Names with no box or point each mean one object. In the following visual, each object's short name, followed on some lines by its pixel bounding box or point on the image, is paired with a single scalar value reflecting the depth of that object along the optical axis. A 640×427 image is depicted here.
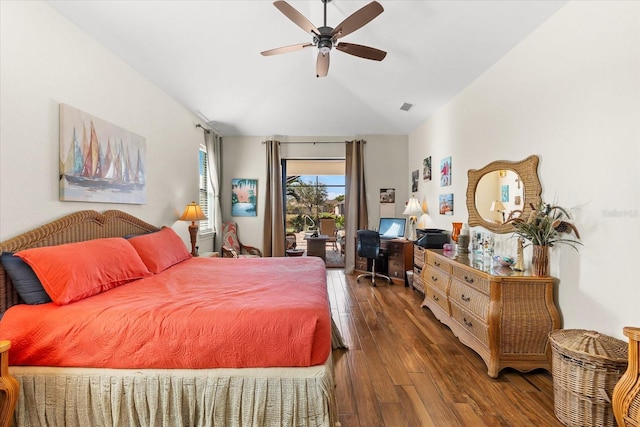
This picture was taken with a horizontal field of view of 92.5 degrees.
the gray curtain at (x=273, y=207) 6.16
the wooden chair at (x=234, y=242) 5.88
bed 1.67
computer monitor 5.81
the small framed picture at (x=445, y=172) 4.39
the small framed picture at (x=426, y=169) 5.20
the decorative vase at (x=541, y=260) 2.38
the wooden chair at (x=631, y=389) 1.44
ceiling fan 2.38
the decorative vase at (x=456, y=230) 3.84
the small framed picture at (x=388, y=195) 6.31
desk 5.19
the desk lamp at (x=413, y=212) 5.42
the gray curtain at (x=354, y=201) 6.14
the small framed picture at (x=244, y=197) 6.29
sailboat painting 2.46
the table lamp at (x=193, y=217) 4.29
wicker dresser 2.34
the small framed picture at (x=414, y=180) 5.79
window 5.52
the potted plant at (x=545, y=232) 2.32
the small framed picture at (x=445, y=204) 4.36
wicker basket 1.70
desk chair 5.12
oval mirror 2.72
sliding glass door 8.05
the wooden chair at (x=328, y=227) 8.00
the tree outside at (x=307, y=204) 8.15
